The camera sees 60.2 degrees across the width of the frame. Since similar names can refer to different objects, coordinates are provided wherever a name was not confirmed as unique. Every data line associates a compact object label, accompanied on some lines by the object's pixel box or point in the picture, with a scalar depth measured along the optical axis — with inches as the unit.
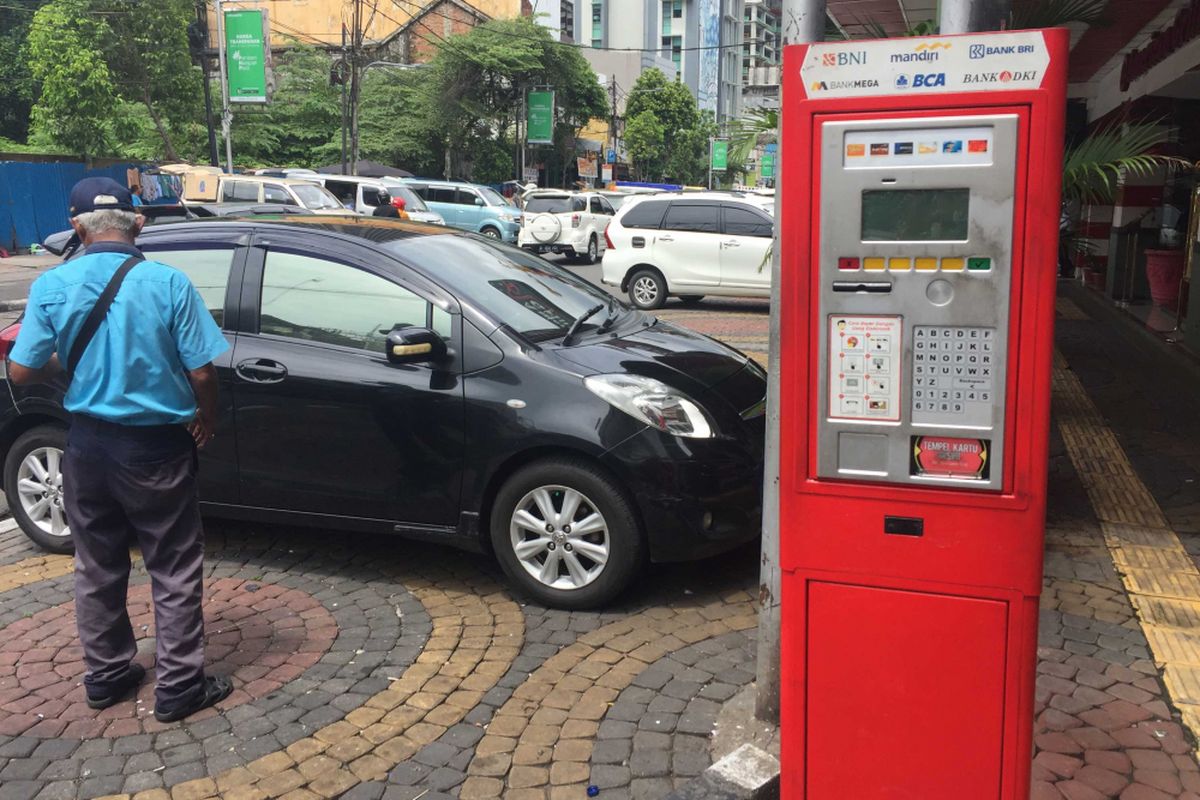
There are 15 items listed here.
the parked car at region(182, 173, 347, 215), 825.5
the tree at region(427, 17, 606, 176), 1658.5
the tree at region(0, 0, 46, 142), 1697.8
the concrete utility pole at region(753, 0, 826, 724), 115.3
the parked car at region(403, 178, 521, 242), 1075.3
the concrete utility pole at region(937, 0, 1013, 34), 105.7
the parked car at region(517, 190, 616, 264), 956.6
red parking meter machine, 88.4
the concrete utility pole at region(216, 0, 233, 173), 1079.0
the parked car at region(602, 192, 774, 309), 578.9
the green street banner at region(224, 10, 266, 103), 1091.3
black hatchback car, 172.1
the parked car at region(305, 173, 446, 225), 958.4
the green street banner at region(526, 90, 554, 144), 1713.8
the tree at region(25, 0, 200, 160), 1158.3
